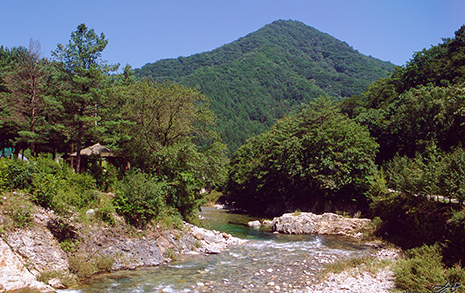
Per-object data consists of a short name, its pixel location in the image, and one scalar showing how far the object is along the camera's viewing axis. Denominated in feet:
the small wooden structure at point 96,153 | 91.17
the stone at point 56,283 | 40.34
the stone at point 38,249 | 42.39
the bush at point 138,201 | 61.00
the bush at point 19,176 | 50.35
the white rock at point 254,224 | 112.27
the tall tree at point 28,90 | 85.15
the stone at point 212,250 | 64.47
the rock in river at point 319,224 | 96.43
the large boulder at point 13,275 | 37.53
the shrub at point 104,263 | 48.32
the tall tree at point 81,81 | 70.69
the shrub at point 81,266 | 45.11
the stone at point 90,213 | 54.85
